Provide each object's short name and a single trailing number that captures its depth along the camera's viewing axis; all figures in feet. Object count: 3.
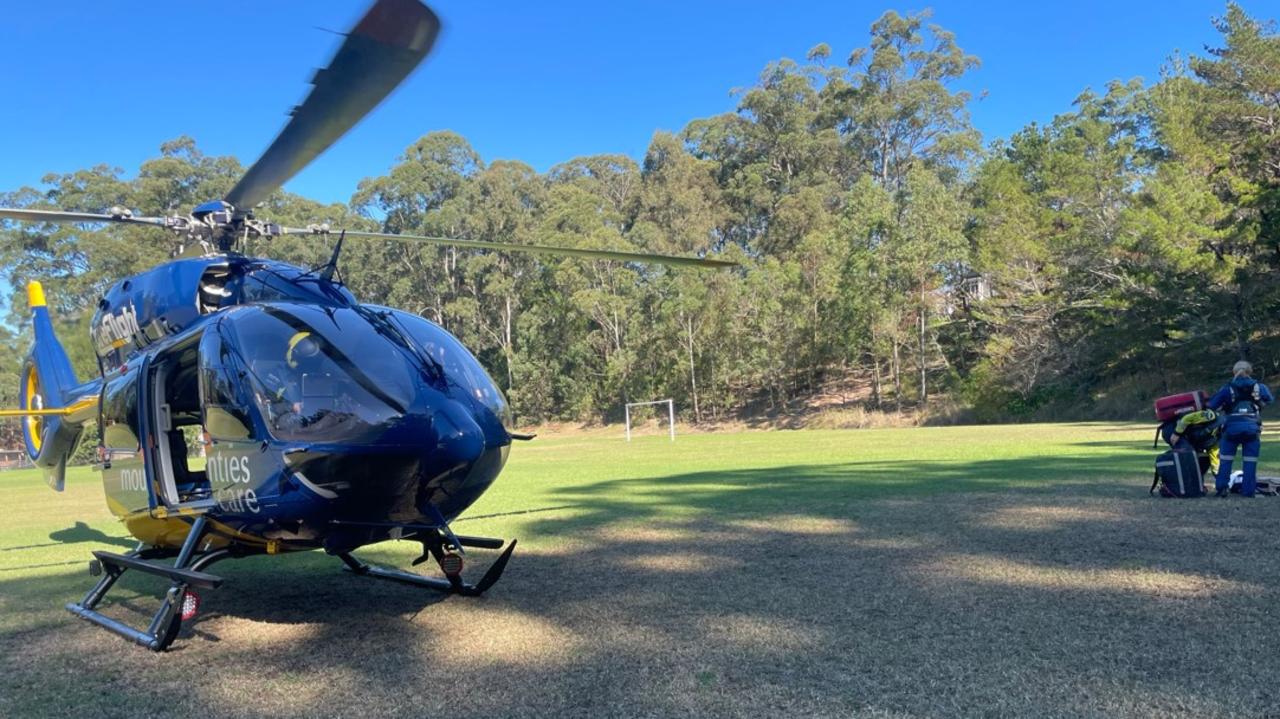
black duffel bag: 31.81
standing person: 30.99
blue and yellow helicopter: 16.14
